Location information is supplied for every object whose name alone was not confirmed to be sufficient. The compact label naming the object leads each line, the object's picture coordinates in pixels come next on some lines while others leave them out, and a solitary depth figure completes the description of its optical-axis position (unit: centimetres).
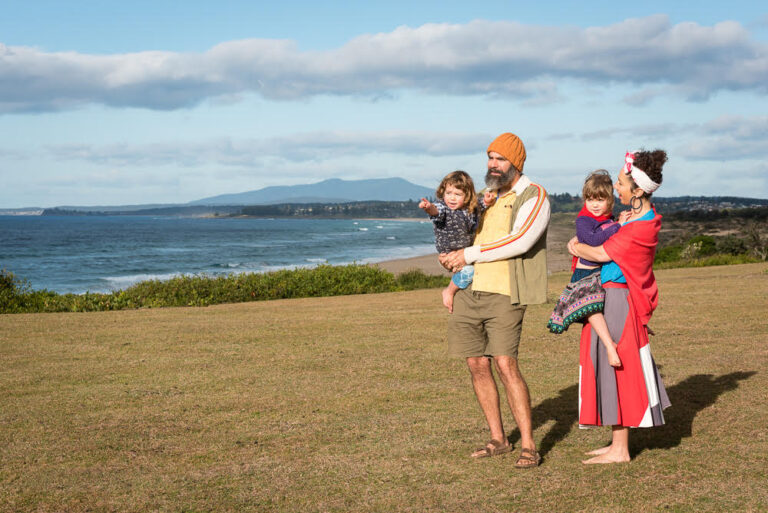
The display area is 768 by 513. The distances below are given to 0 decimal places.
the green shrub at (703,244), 2887
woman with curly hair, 483
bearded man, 479
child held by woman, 492
